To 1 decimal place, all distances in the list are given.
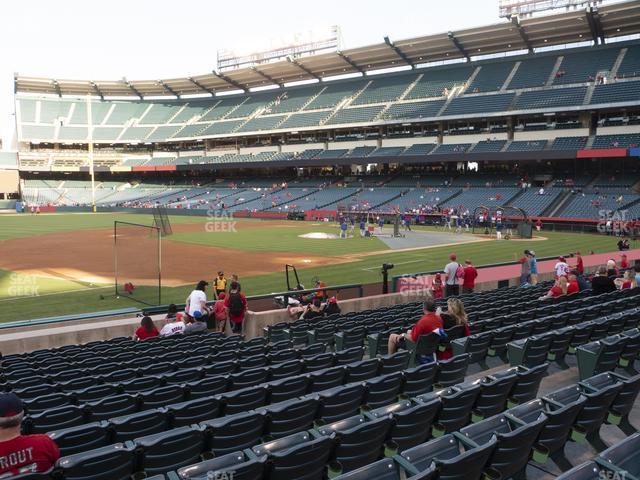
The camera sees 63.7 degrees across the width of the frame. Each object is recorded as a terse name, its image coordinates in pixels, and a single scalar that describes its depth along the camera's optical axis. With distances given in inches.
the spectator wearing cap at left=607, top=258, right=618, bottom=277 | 598.0
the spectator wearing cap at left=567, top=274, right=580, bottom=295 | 566.6
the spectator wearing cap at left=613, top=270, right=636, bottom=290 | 586.9
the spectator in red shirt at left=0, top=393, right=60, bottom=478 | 155.7
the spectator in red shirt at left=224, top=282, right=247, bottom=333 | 528.4
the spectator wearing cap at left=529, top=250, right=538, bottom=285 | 802.8
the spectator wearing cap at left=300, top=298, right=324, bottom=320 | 558.5
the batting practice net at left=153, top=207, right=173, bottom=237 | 1284.4
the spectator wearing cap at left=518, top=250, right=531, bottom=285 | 790.5
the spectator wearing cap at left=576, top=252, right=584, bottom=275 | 741.0
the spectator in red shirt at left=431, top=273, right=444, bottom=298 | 685.3
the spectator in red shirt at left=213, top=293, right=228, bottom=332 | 559.5
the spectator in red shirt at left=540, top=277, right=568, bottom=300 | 548.4
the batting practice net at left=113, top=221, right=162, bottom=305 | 844.6
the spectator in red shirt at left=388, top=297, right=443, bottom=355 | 331.3
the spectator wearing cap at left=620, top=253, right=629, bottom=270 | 814.3
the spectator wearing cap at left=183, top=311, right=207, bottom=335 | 521.4
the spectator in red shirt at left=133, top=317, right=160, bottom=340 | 473.1
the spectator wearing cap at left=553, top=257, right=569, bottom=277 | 669.3
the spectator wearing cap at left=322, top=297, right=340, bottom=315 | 575.8
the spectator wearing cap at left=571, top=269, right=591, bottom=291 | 633.6
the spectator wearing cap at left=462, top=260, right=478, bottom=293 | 717.9
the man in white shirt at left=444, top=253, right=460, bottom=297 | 699.4
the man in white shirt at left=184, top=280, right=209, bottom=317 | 534.6
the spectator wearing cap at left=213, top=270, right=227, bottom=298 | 682.8
